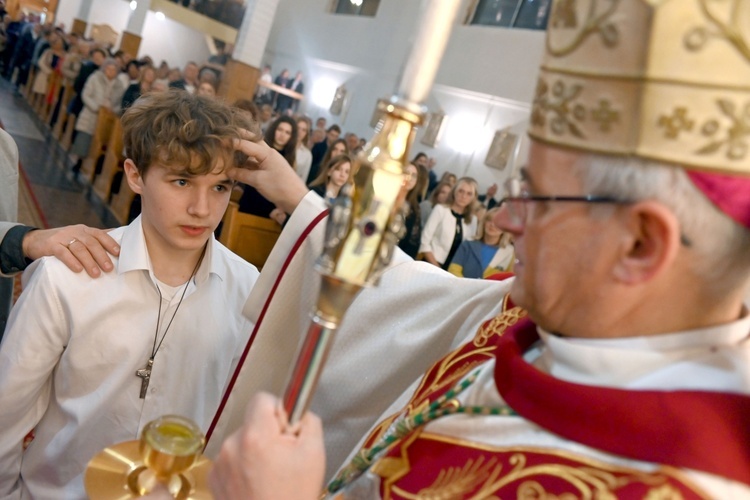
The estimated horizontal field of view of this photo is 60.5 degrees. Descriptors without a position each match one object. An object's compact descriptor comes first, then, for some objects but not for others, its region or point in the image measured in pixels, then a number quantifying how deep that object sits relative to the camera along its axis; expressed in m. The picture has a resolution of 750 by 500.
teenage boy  1.67
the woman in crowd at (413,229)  6.06
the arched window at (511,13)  11.81
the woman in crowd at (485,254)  5.50
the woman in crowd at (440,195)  6.71
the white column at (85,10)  20.69
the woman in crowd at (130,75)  8.96
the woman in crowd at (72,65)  9.62
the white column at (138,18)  17.75
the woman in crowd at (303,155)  7.85
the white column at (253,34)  11.78
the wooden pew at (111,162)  6.70
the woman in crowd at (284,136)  5.98
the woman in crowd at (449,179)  7.14
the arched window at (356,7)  16.20
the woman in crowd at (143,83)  8.02
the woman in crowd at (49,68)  11.01
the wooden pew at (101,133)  7.30
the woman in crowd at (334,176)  5.72
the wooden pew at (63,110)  9.41
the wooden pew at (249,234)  4.86
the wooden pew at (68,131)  8.87
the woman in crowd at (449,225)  6.03
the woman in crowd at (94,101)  7.96
